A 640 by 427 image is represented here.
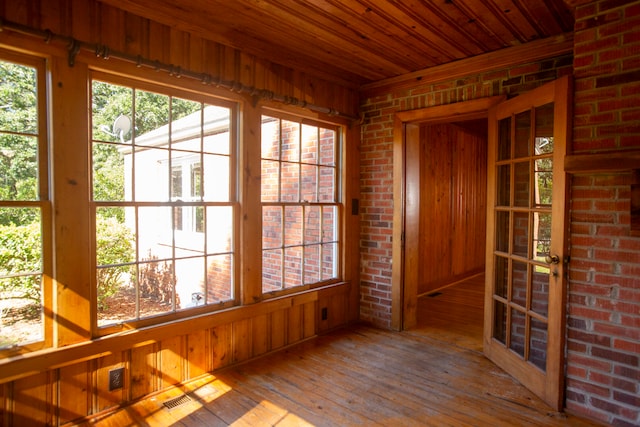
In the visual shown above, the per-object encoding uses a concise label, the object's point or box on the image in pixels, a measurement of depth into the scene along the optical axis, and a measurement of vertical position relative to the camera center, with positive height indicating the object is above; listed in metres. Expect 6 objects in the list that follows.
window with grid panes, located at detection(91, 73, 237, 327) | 2.42 +0.02
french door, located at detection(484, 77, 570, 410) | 2.41 -0.26
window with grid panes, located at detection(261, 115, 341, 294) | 3.34 +0.00
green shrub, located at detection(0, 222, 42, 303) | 2.03 -0.32
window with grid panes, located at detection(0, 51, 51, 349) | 2.02 -0.02
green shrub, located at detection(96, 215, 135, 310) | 2.43 -0.35
